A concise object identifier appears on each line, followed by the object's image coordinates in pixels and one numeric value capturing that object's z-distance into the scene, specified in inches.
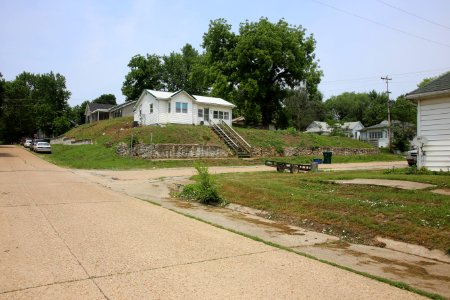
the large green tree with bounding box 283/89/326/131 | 3164.1
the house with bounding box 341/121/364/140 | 3306.1
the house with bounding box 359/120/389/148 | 3036.4
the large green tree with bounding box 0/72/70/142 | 3090.6
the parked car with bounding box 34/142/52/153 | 1722.4
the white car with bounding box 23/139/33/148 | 2292.6
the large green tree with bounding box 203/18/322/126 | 1964.8
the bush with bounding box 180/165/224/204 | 520.1
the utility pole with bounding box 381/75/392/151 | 2405.3
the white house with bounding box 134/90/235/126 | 1651.1
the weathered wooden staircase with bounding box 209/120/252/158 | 1429.6
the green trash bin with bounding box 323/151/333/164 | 1340.8
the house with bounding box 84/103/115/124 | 2800.2
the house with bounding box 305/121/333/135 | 3225.4
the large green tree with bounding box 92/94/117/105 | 4338.1
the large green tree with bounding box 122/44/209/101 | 3002.0
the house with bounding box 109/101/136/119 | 2317.9
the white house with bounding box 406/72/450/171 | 617.6
